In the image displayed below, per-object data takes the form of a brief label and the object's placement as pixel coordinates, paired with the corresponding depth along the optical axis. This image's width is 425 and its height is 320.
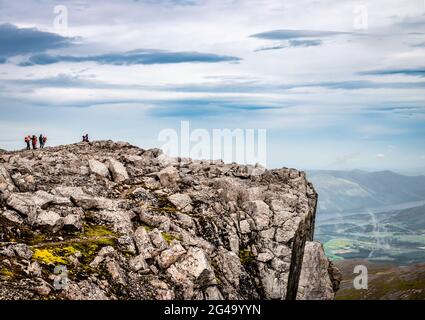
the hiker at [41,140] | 89.45
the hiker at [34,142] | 87.62
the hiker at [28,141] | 87.75
